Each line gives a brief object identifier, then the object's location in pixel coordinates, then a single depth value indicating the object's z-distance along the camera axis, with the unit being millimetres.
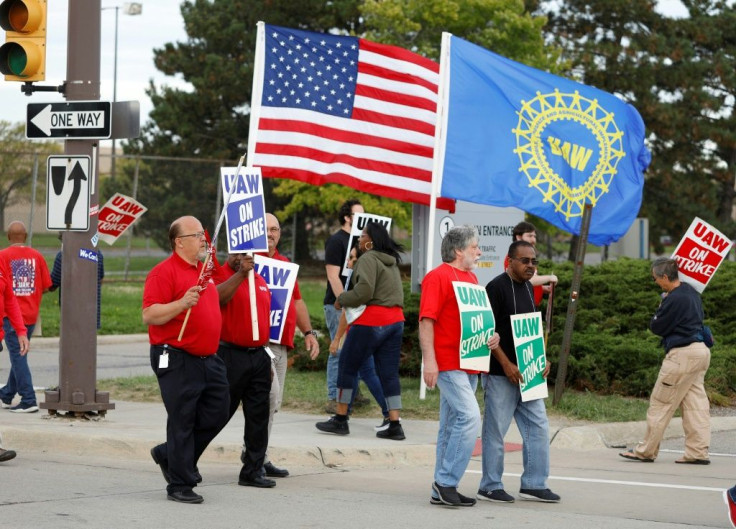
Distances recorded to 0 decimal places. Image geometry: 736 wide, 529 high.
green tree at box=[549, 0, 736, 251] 49125
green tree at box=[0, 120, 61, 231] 28938
